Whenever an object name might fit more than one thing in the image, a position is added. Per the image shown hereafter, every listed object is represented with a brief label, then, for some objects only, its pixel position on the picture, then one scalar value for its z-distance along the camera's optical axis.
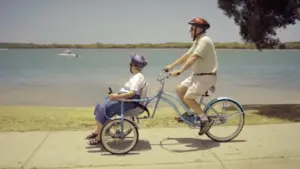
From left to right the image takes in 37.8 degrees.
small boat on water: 92.64
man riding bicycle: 6.25
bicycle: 6.02
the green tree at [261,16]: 11.36
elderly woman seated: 6.09
